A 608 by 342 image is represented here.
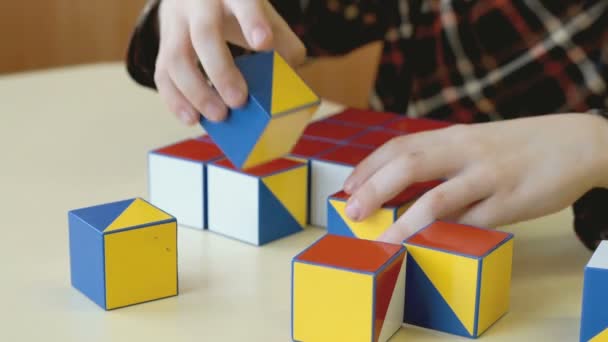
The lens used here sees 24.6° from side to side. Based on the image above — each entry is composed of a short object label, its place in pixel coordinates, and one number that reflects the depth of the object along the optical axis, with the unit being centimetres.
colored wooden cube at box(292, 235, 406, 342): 64
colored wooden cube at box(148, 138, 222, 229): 81
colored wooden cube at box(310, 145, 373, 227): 80
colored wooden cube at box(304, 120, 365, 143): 86
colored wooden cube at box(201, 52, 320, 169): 76
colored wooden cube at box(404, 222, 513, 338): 67
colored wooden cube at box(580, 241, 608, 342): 64
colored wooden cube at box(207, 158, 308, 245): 78
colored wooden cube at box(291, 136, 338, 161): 82
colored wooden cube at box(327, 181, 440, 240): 74
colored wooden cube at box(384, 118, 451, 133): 87
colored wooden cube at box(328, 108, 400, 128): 89
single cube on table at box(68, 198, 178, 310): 69
